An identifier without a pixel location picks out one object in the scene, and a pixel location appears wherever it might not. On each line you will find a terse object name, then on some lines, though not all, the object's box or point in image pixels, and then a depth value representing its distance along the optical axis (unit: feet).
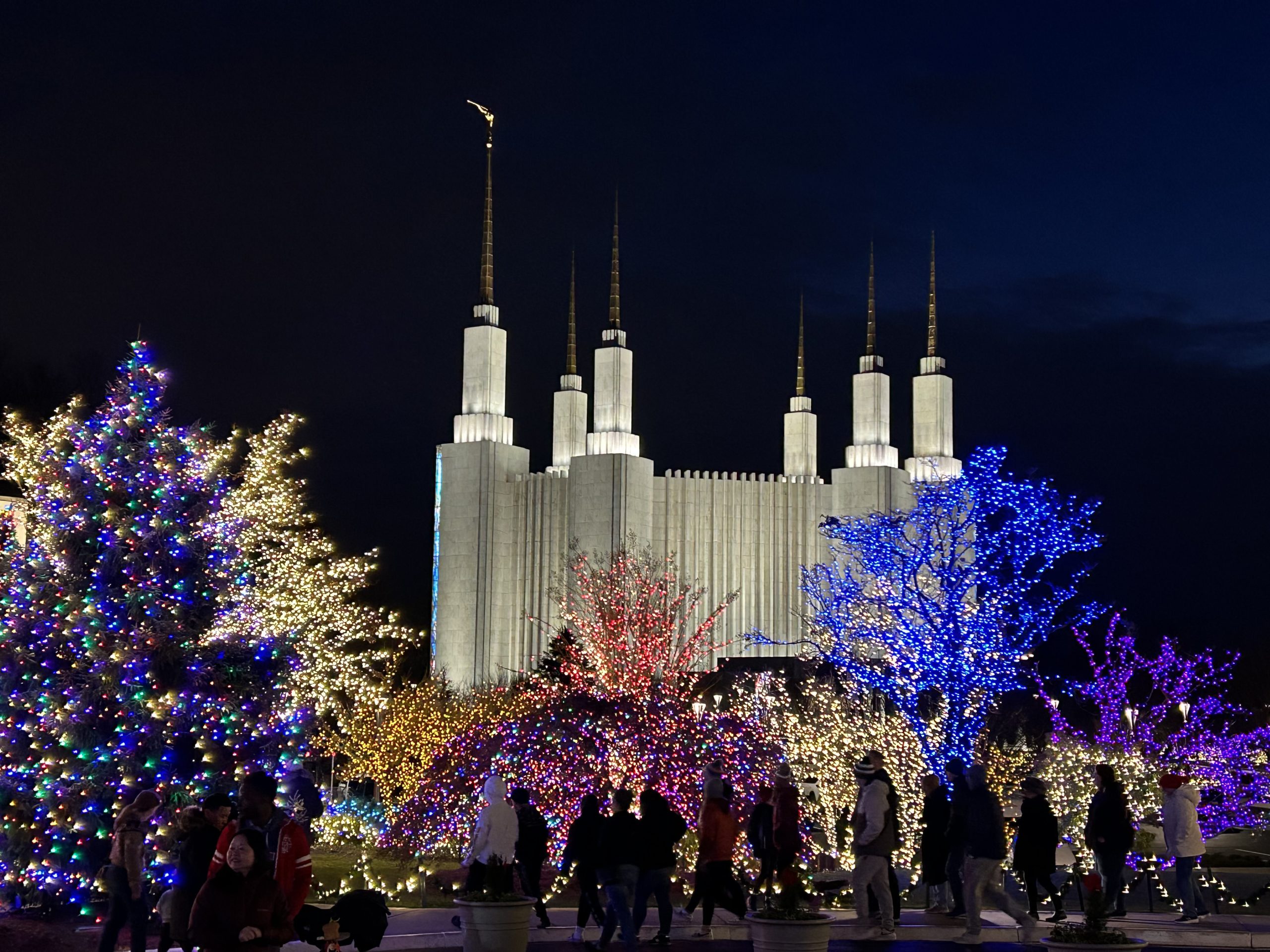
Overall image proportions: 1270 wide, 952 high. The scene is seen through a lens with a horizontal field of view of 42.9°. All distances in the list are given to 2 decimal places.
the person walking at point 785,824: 42.47
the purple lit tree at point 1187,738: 69.26
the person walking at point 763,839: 44.70
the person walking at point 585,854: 41.29
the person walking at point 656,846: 38.55
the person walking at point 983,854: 40.29
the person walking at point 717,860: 41.14
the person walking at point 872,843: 40.63
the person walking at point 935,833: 43.42
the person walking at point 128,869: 35.96
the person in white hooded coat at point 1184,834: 44.34
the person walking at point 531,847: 45.39
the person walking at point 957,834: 41.65
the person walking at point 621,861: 38.04
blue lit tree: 73.36
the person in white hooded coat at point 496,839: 39.91
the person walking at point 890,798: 40.98
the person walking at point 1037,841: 41.91
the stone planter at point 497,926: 36.40
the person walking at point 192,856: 32.27
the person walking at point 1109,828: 43.09
